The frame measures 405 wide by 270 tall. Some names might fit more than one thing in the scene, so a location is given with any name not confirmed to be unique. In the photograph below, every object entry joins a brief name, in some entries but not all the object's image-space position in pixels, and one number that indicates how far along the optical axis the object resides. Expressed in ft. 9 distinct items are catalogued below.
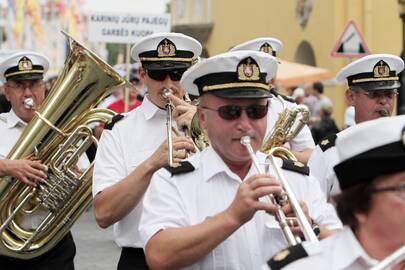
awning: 79.66
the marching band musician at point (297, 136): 20.12
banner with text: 49.96
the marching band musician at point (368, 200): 9.56
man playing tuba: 21.97
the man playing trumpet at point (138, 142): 16.61
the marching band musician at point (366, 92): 18.67
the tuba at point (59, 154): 21.91
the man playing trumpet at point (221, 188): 12.68
